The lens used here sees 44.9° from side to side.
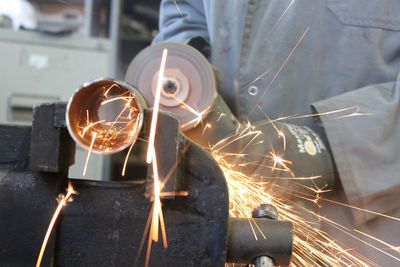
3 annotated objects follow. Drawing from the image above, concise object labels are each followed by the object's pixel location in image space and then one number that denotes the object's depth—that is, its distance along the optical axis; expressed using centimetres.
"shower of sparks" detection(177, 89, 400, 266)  83
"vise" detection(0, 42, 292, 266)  56
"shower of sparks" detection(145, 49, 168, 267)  53
